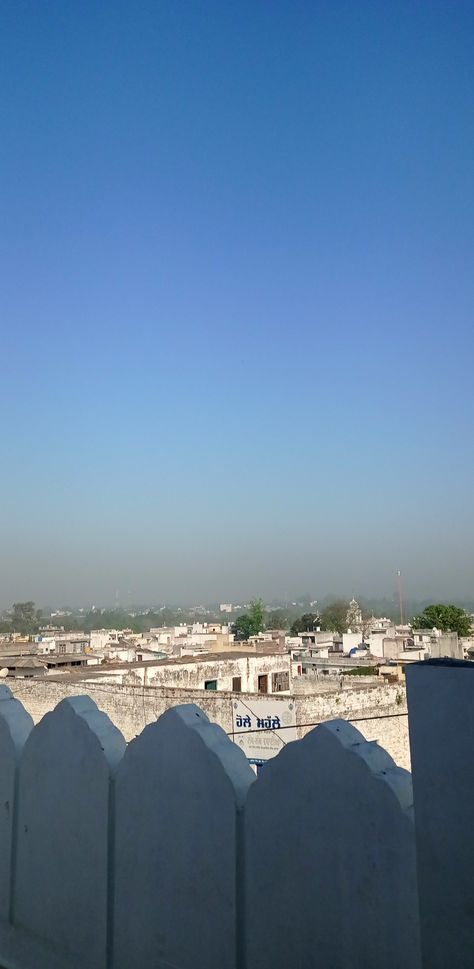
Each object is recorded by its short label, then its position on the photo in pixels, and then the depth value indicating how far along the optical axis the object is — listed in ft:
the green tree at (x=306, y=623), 369.30
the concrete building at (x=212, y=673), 92.53
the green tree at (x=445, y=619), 218.38
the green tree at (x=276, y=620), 526.90
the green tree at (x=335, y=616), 369.09
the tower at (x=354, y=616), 374.45
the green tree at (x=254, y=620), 323.68
